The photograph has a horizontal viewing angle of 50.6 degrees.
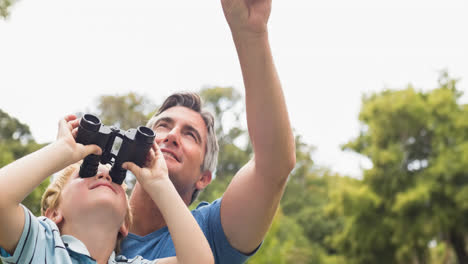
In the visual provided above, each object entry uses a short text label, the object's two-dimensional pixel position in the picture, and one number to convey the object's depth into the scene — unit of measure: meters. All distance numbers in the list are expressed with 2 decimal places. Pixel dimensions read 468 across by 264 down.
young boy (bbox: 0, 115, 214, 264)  1.59
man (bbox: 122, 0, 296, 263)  1.63
